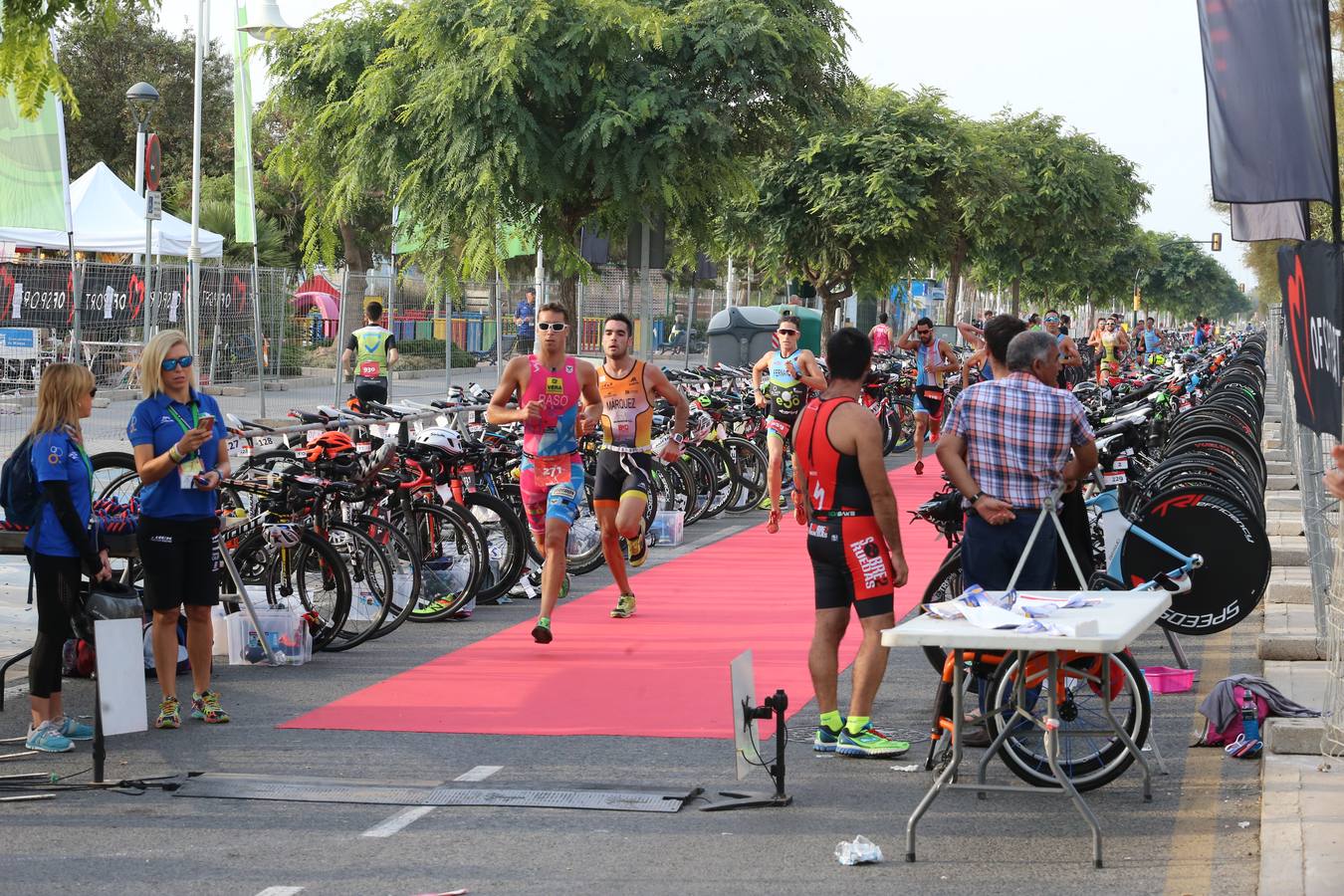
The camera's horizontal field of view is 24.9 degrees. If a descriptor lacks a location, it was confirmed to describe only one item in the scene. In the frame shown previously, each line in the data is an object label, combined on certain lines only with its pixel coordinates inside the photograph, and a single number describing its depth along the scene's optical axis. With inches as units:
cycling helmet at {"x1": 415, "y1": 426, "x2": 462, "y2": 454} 802.0
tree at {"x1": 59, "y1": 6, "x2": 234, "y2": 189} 3597.9
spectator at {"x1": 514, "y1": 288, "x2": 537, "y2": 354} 1532.4
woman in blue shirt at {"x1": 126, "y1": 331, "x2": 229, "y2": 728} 549.7
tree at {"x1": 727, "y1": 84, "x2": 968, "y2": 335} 2075.5
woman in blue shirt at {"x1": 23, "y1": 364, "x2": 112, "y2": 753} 516.4
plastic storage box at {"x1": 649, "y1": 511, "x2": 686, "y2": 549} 1022.3
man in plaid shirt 501.5
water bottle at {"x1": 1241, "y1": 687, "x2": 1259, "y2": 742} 516.1
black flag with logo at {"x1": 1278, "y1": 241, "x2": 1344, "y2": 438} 481.1
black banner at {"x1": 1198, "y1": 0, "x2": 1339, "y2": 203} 484.7
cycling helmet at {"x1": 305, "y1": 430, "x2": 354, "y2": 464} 729.8
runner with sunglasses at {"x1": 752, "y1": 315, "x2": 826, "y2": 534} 1129.2
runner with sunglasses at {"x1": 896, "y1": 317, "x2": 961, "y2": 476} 1496.0
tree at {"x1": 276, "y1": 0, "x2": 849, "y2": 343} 1181.0
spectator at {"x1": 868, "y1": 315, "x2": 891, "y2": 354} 2233.0
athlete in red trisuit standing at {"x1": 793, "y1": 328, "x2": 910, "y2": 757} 495.2
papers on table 406.0
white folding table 396.3
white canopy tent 1949.9
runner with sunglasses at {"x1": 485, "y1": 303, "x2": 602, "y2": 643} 701.7
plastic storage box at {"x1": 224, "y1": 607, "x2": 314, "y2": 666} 665.9
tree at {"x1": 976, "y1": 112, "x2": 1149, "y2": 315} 3089.0
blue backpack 520.5
